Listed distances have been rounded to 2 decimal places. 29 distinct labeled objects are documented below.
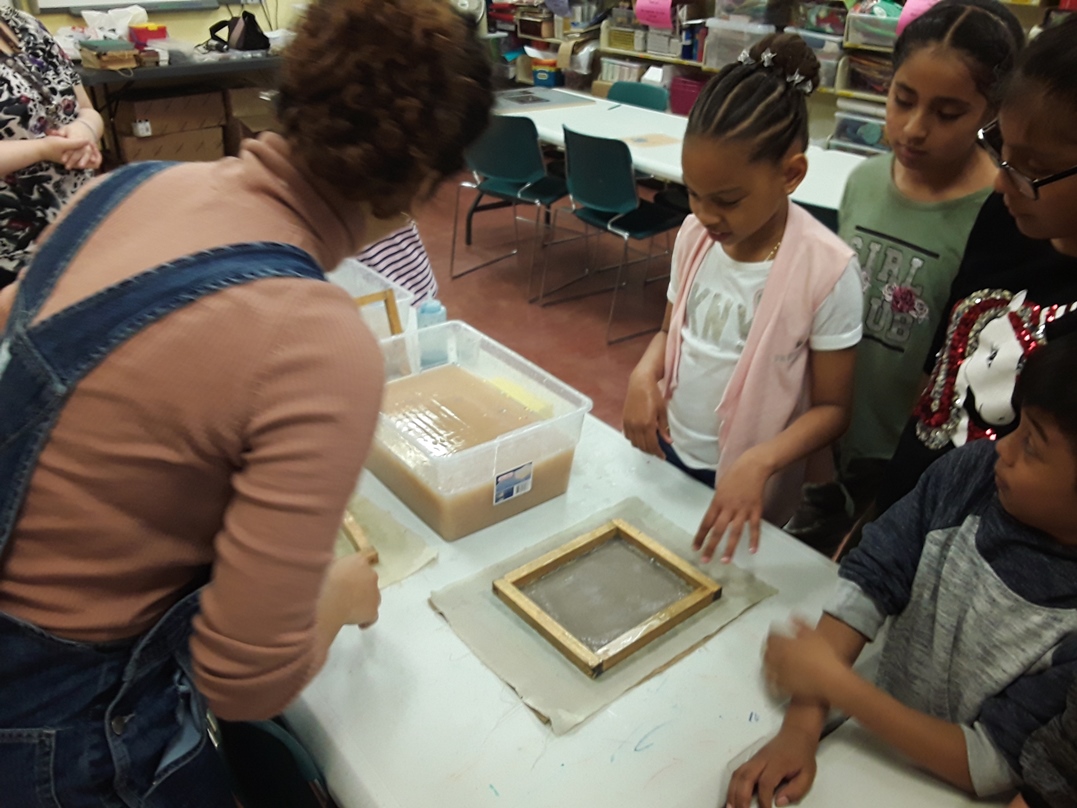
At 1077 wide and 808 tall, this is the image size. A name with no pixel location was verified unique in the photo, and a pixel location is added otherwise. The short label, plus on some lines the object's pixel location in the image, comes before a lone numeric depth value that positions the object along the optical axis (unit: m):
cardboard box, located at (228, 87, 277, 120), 4.86
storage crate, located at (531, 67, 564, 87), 5.64
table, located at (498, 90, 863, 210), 2.87
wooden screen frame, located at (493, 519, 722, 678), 0.88
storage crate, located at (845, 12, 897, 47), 3.79
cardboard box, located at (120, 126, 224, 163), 4.62
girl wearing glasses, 0.84
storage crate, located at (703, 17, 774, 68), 4.36
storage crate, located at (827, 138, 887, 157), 3.88
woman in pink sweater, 0.55
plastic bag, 4.50
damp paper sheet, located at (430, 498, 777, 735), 0.84
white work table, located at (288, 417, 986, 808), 0.76
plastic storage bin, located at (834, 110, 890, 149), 3.96
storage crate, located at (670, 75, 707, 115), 4.75
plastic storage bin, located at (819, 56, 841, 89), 4.17
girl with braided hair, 1.10
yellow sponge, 1.25
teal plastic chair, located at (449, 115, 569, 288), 3.58
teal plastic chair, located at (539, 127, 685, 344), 3.19
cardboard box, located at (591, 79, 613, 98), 5.13
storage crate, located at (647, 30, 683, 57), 4.89
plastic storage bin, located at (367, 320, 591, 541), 1.07
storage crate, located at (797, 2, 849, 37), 4.11
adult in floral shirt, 1.85
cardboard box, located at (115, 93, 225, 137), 4.50
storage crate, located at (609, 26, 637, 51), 5.14
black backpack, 4.67
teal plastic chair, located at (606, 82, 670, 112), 4.22
